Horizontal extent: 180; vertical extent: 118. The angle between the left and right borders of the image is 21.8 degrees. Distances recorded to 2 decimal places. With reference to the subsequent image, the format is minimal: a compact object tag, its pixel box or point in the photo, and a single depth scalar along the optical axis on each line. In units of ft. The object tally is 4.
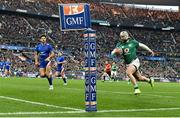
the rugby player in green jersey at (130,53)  51.00
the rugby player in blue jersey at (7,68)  152.57
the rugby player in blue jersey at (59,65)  95.45
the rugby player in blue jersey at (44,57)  65.05
